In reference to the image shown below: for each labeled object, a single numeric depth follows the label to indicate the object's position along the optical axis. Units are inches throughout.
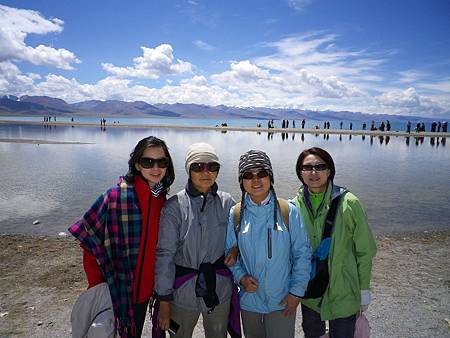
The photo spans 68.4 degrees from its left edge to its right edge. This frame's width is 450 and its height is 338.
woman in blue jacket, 125.5
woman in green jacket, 128.6
